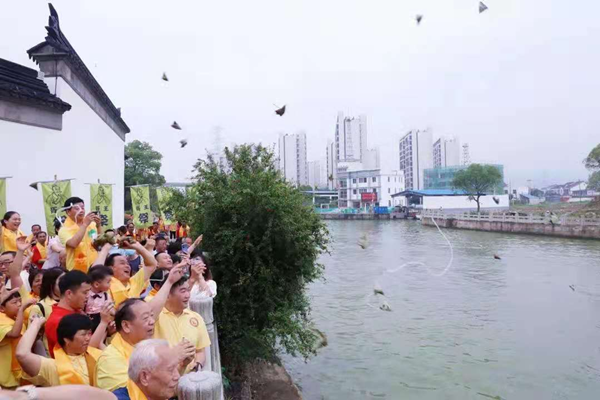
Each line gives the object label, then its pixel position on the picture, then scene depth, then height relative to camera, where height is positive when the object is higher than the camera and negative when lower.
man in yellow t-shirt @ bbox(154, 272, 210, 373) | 3.17 -0.83
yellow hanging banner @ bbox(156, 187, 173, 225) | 12.55 +0.15
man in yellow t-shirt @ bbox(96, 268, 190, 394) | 2.40 -0.76
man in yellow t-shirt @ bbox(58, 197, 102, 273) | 4.51 -0.31
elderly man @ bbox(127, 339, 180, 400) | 2.00 -0.72
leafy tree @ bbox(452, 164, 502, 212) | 52.66 +3.01
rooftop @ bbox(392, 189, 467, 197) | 61.25 +1.69
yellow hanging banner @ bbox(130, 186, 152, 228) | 12.67 +0.02
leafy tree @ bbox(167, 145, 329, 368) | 6.06 -0.76
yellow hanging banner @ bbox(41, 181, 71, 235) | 7.87 +0.21
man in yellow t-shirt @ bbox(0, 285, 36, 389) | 2.96 -0.83
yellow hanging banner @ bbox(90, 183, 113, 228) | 9.93 +0.16
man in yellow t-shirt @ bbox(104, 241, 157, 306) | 3.92 -0.59
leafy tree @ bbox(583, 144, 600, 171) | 43.34 +4.28
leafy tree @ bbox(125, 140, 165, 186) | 32.41 +3.13
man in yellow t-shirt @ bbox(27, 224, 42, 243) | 6.36 -0.33
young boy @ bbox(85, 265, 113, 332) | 3.41 -0.62
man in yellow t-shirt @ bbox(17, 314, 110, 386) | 2.51 -0.85
